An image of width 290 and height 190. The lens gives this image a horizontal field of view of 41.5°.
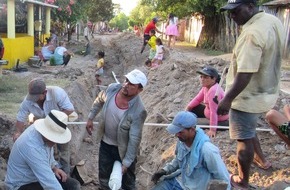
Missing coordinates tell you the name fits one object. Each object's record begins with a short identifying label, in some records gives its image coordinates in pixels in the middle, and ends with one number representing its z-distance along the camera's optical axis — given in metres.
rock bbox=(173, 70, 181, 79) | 11.24
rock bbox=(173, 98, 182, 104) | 8.90
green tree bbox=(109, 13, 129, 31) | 93.18
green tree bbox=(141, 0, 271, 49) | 22.03
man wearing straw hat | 3.82
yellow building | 14.55
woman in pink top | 5.79
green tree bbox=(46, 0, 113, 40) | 24.72
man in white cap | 4.78
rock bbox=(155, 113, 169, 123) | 8.04
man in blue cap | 3.82
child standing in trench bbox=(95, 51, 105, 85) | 14.34
